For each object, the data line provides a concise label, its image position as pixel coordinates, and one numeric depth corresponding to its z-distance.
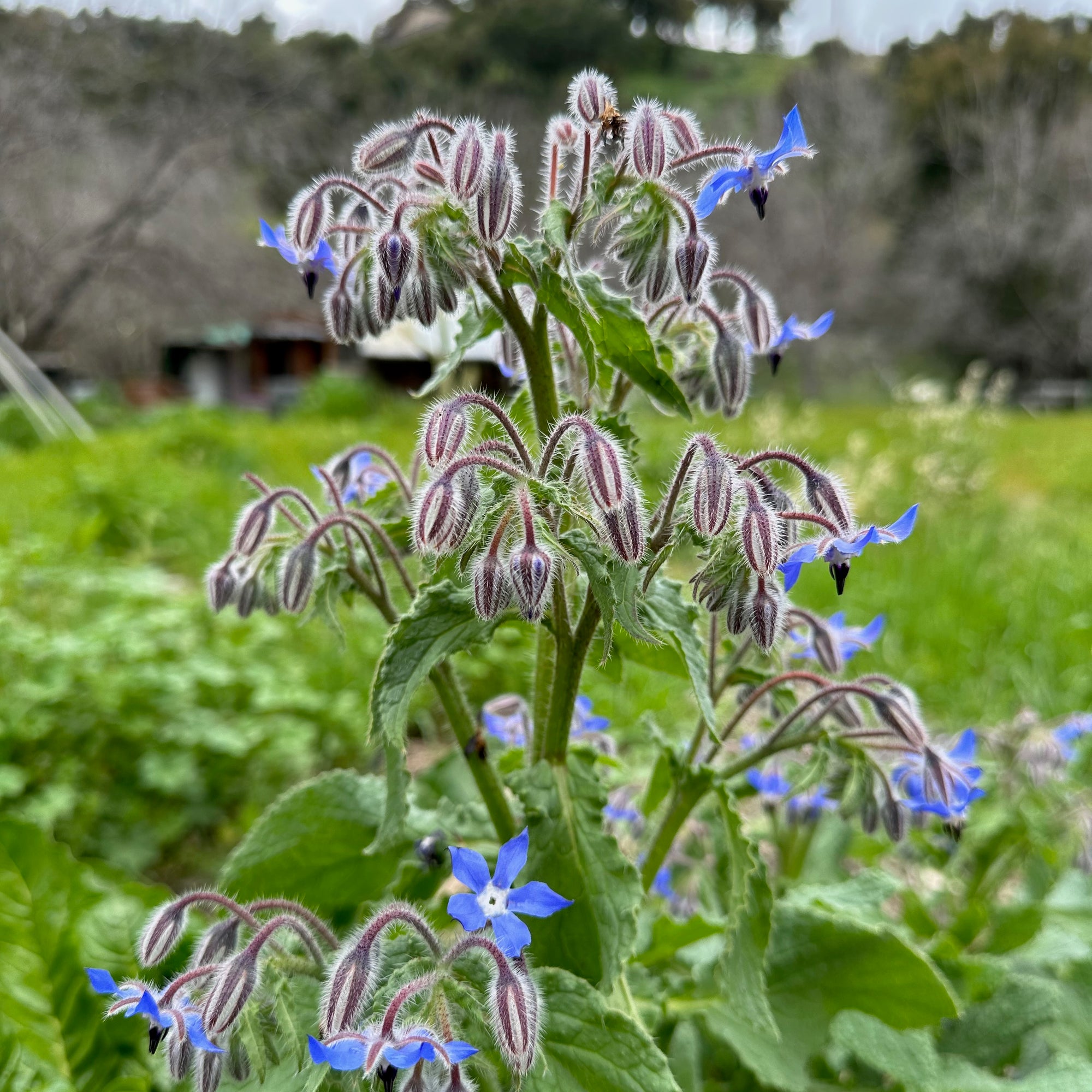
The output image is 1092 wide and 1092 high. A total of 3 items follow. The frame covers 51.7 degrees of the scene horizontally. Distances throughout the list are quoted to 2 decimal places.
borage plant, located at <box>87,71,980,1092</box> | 0.20
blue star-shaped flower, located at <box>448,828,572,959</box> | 0.19
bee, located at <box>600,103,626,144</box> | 0.22
